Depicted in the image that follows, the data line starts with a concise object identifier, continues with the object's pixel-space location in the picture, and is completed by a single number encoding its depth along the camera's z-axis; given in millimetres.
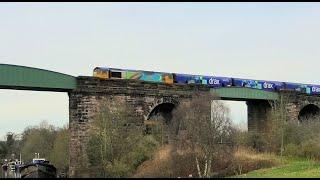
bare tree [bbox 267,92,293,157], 46250
